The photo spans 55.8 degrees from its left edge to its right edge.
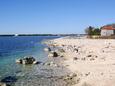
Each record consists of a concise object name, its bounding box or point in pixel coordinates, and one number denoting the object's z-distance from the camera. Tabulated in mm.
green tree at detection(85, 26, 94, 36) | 52759
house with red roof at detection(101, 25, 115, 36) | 45699
